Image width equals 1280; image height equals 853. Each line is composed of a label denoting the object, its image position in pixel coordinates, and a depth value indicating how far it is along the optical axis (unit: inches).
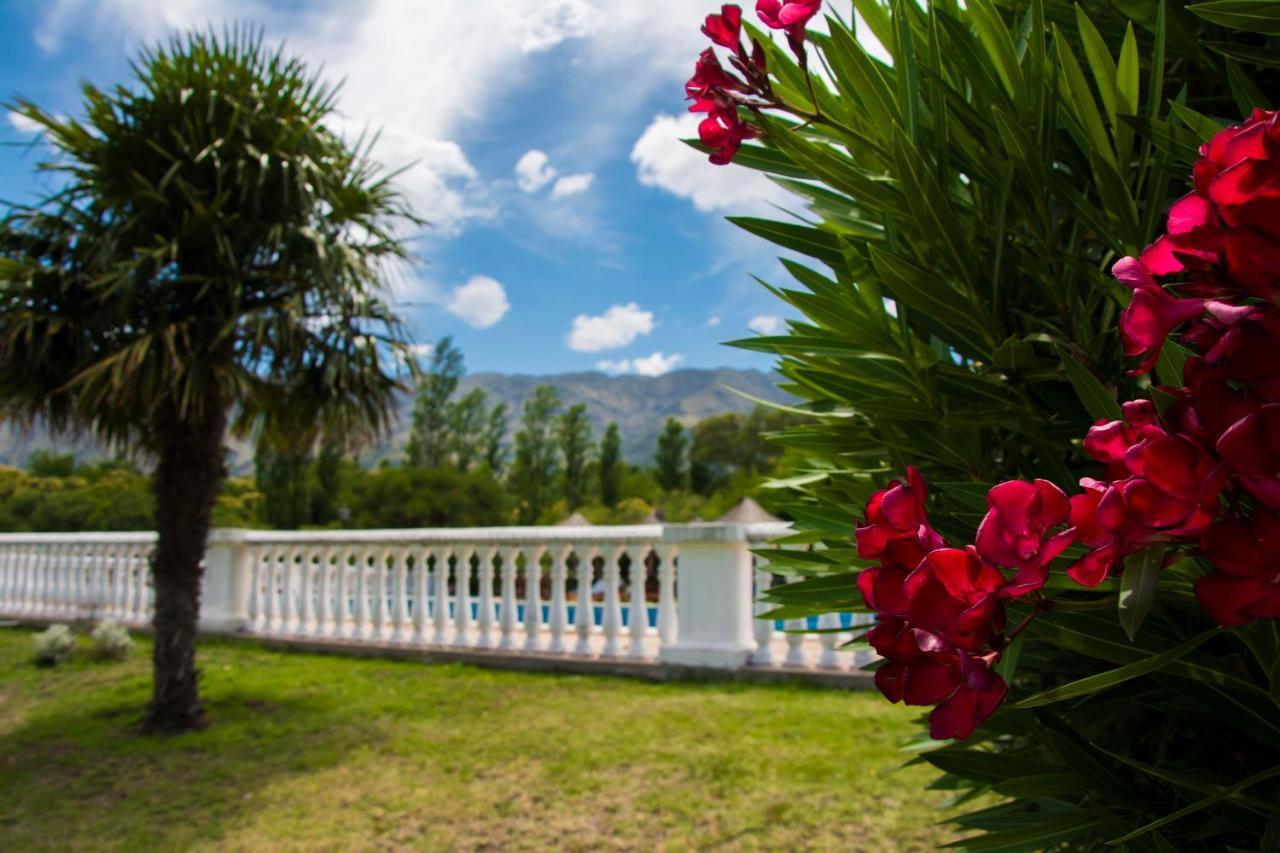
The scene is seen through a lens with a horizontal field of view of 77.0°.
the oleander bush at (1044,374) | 13.2
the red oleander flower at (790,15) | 23.6
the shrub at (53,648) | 269.1
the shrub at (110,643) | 276.2
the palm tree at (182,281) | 184.1
